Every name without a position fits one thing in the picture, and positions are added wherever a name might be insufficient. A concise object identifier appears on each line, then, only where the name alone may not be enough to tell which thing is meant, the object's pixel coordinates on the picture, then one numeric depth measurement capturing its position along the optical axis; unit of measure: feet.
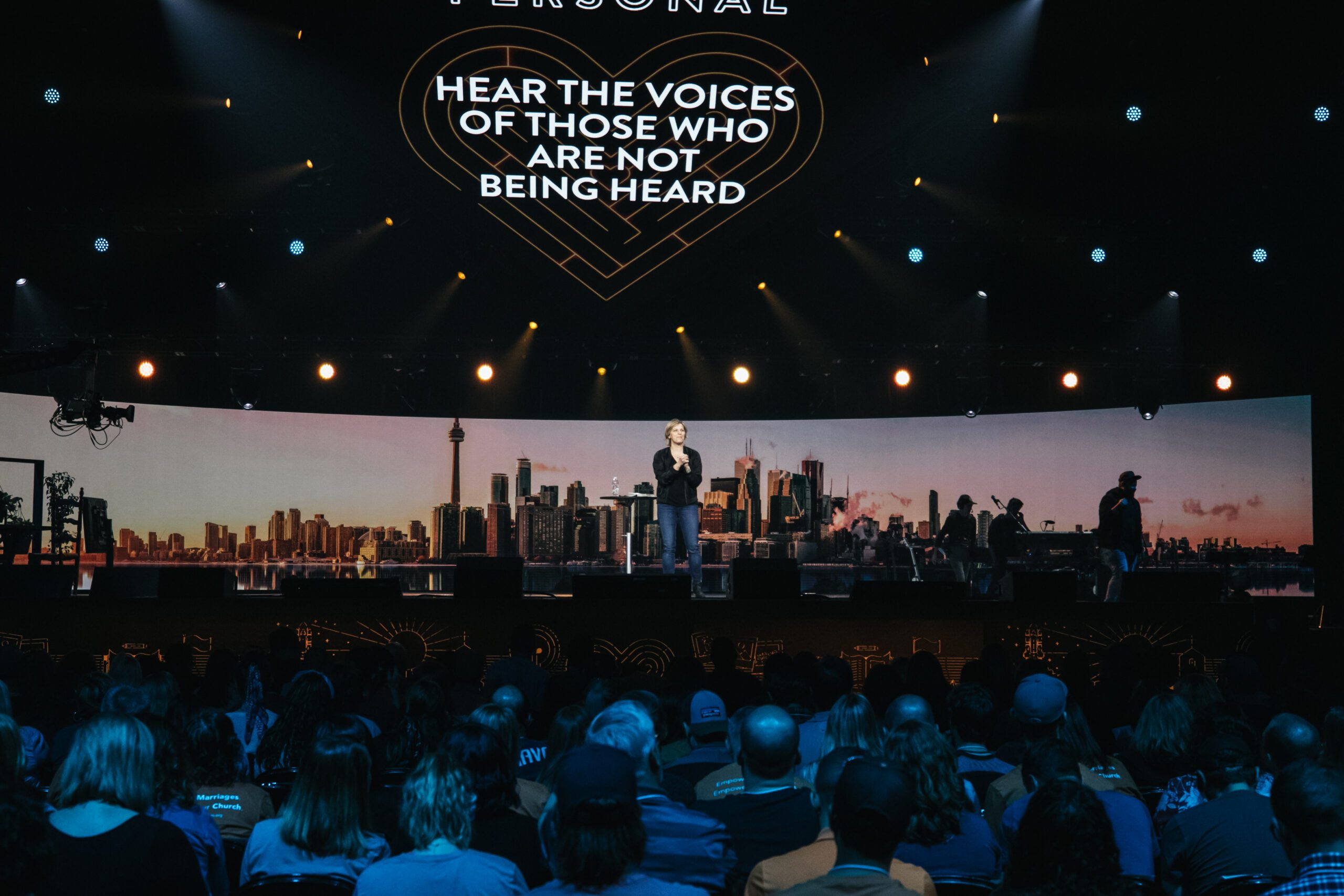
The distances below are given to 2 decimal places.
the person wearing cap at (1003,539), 48.34
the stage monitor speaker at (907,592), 33.81
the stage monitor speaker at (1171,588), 33.78
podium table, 43.08
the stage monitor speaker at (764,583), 33.81
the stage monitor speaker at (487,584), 33.76
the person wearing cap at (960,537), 49.96
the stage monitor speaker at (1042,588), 33.60
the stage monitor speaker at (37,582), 33.19
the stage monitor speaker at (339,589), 33.27
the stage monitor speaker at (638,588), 33.47
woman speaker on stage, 39.14
